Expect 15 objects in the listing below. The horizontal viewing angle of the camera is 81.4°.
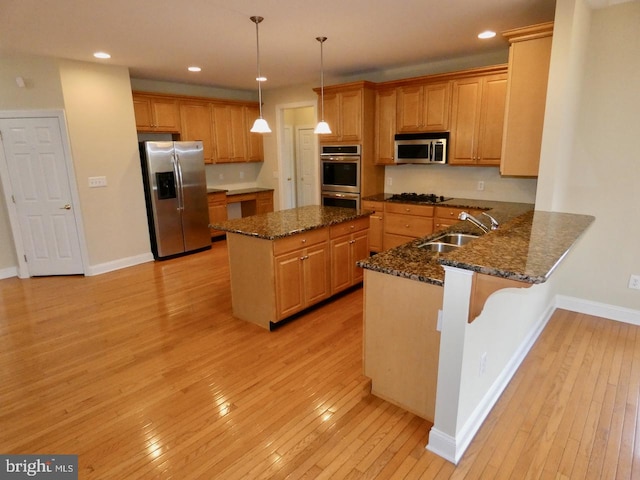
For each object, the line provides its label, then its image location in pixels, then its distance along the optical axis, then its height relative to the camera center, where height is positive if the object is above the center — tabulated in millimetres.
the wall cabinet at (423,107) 4547 +670
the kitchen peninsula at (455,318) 1648 -841
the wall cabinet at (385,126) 4996 +486
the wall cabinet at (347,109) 4988 +716
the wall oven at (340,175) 5215 -177
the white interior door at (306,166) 7320 -58
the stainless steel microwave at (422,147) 4641 +173
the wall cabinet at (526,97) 3104 +533
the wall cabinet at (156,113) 5309 +754
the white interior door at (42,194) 4430 -325
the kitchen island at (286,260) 3157 -863
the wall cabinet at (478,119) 4172 +471
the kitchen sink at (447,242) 2542 -566
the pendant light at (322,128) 3578 +328
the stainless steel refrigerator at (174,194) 5242 -424
